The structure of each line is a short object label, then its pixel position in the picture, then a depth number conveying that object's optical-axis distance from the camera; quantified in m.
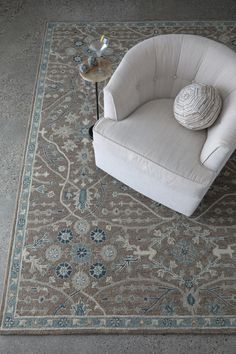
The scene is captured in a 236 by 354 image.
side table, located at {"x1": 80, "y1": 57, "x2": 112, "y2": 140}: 1.59
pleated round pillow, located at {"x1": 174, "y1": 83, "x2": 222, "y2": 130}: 1.40
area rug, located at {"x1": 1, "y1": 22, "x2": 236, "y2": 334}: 1.48
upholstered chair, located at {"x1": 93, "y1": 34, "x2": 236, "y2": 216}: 1.43
